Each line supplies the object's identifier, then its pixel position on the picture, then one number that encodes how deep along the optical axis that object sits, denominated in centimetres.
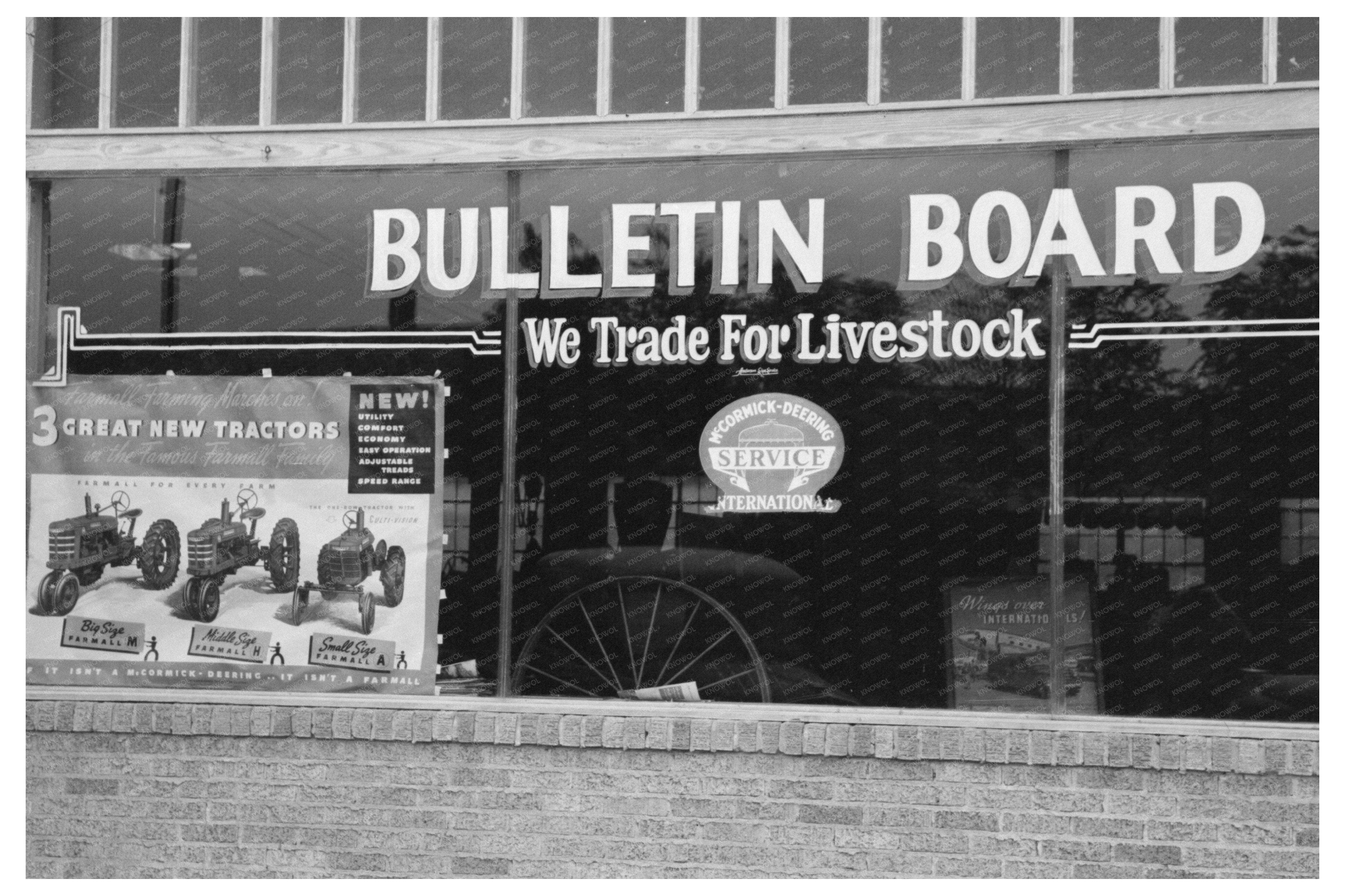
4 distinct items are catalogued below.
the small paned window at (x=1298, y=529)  527
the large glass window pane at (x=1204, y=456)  530
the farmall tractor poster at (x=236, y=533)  579
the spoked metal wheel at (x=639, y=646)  568
